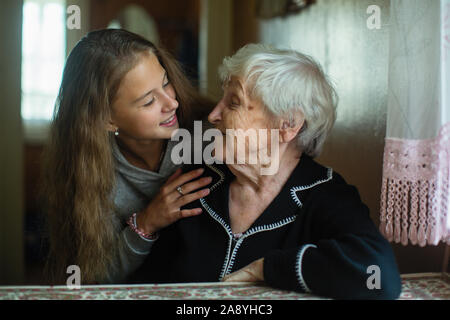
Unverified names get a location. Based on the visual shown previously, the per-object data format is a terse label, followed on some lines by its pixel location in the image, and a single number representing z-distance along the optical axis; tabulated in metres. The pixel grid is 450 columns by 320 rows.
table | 1.20
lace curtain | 1.20
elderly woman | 1.26
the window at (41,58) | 4.45
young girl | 1.62
